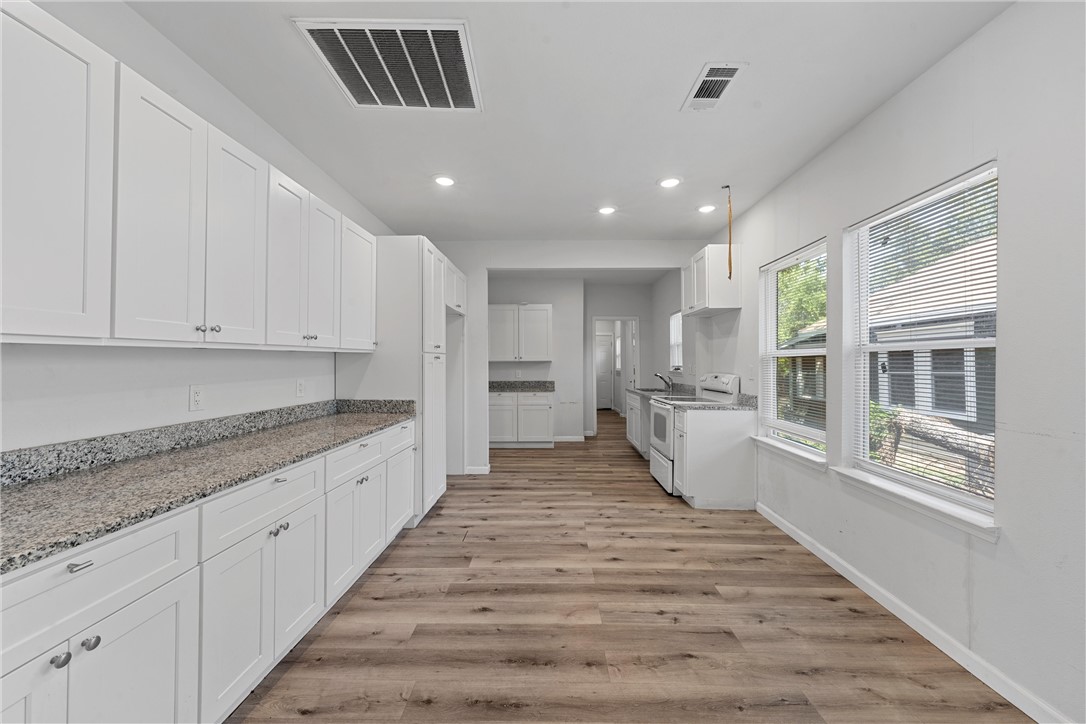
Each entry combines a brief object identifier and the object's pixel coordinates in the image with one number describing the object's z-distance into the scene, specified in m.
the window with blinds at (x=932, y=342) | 1.91
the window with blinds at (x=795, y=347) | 3.12
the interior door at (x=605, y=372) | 11.18
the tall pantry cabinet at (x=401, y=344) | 3.43
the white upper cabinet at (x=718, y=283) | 4.21
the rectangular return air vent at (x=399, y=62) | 1.85
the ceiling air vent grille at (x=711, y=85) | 2.09
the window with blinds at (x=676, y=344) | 6.46
